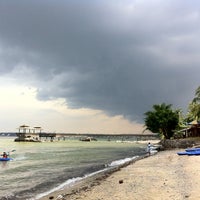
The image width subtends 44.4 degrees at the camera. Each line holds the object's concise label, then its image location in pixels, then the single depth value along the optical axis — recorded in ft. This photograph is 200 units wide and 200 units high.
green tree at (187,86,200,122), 140.63
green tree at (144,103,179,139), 199.96
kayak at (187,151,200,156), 80.31
